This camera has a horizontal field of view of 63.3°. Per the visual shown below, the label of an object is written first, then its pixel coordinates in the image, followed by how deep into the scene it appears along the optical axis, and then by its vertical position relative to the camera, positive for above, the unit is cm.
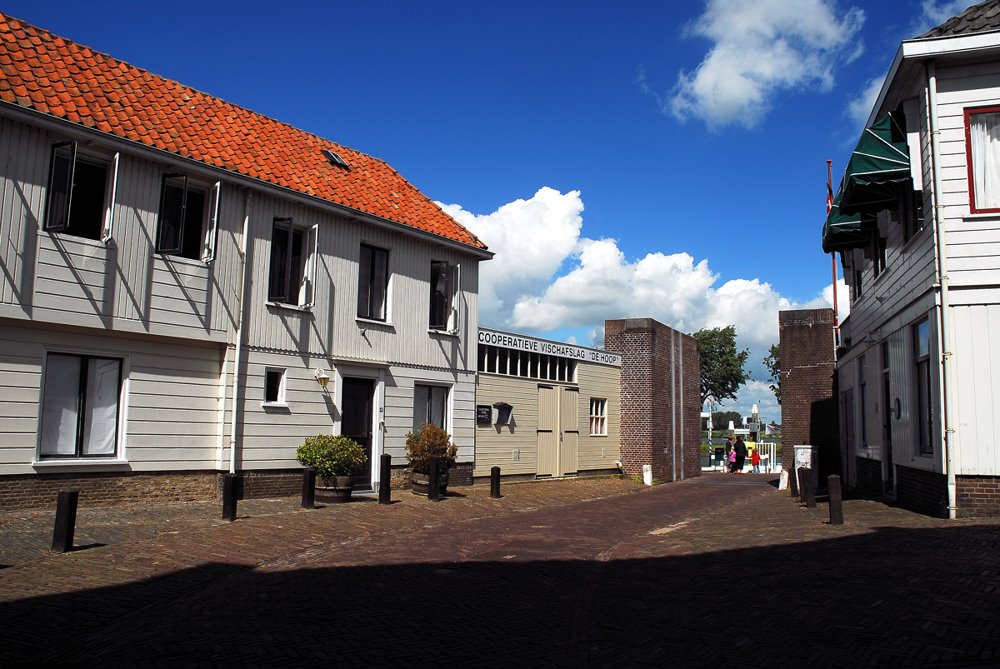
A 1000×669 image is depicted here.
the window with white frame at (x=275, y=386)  1568 +74
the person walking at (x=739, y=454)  3691 -81
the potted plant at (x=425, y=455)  1709 -57
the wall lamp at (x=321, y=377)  1636 +99
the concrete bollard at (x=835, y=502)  1219 -95
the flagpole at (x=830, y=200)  2563 +737
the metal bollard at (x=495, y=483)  1806 -118
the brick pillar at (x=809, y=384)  2770 +189
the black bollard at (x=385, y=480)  1547 -100
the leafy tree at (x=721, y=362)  8362 +754
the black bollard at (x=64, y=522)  947 -119
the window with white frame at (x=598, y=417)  2653 +51
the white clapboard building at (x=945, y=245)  1166 +297
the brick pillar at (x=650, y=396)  2759 +133
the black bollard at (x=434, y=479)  1644 -102
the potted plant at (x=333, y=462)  1486 -65
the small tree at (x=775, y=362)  8674 +810
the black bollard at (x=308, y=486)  1400 -104
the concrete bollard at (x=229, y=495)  1220 -107
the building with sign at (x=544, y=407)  2156 +71
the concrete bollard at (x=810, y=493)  1574 -107
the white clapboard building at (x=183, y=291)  1207 +235
